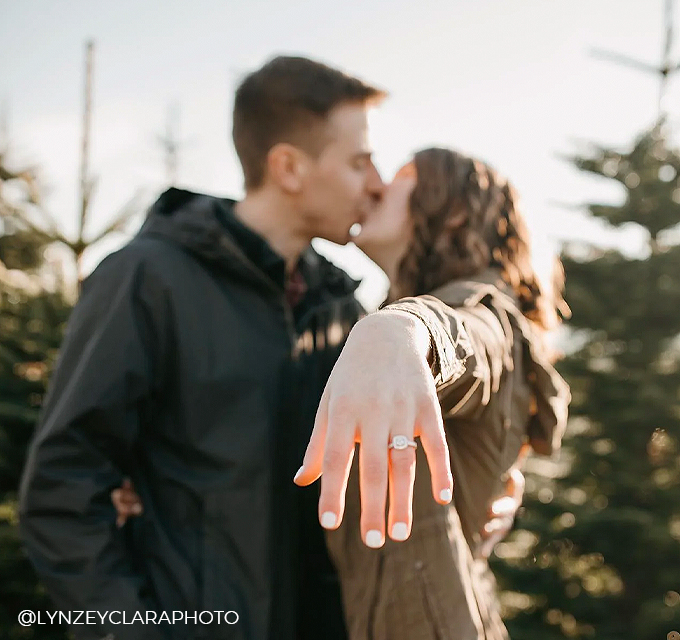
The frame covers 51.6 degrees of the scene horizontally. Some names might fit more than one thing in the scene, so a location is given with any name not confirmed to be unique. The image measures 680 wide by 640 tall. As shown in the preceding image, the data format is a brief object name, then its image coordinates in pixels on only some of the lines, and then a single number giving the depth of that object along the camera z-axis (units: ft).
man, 6.52
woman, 5.90
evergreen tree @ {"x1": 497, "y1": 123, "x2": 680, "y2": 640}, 17.04
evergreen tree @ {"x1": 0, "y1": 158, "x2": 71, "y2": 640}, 13.20
